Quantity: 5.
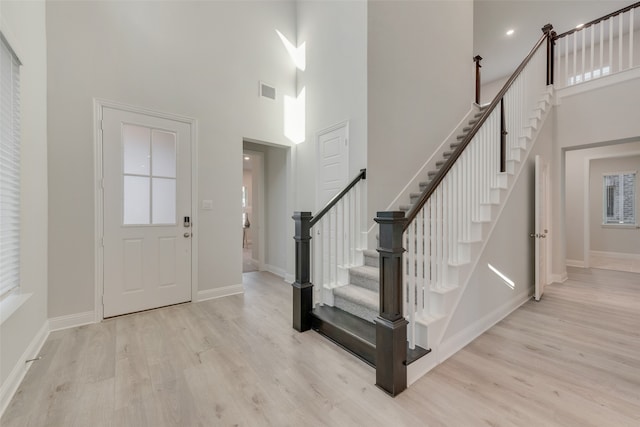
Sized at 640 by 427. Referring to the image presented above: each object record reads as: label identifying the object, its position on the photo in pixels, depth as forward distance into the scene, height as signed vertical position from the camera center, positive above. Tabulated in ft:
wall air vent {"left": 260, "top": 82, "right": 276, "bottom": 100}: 13.07 +5.82
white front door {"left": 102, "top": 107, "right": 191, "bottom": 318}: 9.53 +0.00
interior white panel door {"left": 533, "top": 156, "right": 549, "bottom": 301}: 11.06 -0.78
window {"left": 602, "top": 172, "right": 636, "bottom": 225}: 20.24 +1.06
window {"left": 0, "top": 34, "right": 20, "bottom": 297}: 5.90 +0.96
